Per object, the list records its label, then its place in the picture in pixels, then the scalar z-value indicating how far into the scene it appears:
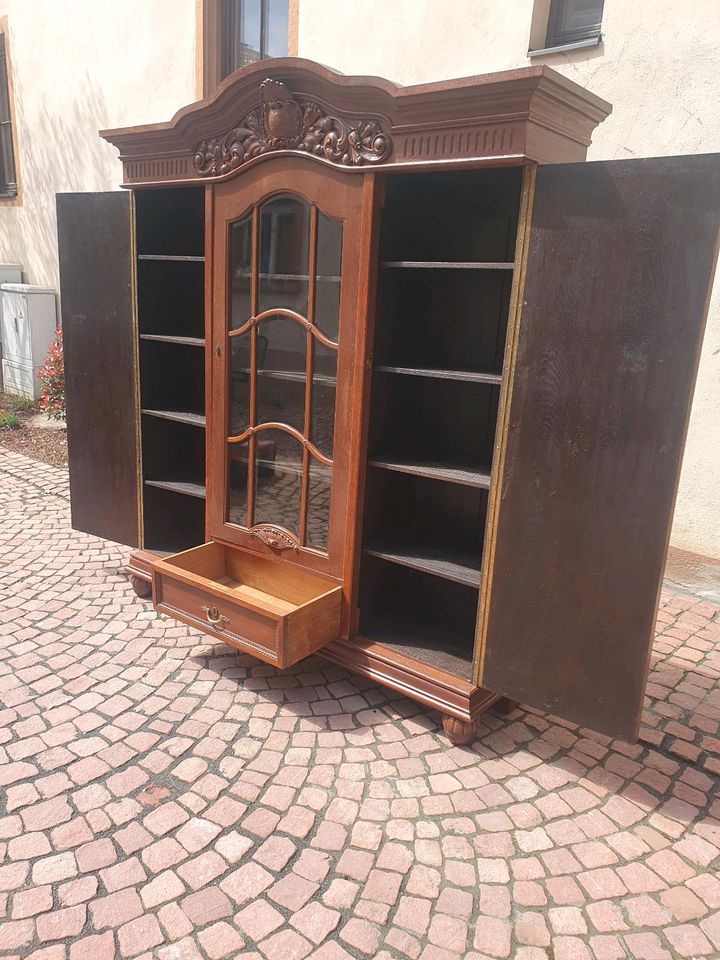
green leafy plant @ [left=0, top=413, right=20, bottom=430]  7.15
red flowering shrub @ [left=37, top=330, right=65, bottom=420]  7.02
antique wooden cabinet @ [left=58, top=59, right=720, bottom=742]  2.09
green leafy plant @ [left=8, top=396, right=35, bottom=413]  7.69
